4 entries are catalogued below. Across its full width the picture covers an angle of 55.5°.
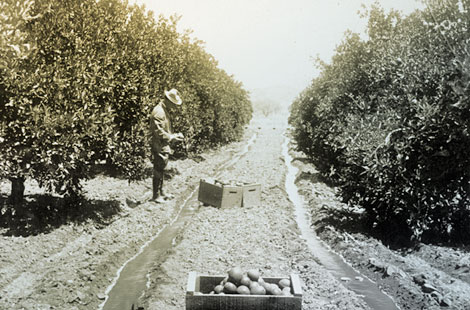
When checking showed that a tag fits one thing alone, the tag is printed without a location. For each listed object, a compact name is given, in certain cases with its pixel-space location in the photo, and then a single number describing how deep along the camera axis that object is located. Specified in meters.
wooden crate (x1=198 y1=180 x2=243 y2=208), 12.30
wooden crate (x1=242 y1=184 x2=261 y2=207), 12.51
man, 12.00
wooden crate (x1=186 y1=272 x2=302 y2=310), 5.35
